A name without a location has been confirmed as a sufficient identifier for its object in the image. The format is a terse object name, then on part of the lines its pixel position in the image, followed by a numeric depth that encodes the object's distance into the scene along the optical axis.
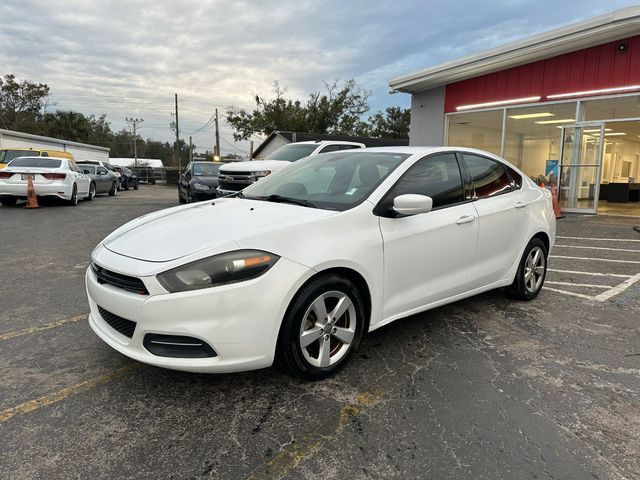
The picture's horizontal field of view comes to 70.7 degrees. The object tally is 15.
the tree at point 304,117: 41.94
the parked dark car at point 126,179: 28.33
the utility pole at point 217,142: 46.97
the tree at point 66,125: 49.22
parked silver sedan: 19.75
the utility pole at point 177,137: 48.62
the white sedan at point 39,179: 12.82
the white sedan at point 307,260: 2.50
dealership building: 11.16
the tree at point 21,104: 45.66
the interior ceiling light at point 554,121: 12.55
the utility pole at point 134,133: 78.19
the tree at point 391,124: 48.44
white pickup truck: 10.88
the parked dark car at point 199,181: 13.49
